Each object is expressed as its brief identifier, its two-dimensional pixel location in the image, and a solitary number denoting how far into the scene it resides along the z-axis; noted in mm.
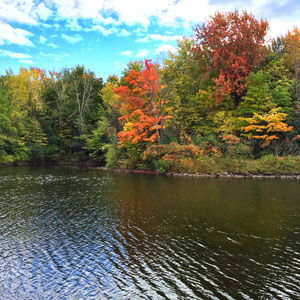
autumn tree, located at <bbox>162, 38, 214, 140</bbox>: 30719
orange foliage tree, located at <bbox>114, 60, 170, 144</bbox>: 27000
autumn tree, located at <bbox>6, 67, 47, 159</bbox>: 40500
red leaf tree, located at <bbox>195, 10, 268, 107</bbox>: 27578
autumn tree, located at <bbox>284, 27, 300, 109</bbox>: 31188
